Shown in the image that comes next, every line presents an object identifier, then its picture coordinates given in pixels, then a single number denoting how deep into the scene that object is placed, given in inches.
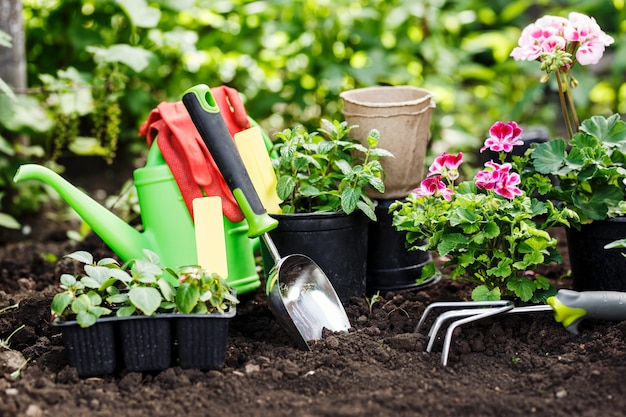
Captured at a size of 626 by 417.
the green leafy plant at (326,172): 91.3
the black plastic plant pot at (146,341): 75.9
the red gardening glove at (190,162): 93.6
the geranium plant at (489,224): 84.8
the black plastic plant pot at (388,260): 100.7
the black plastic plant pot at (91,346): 75.5
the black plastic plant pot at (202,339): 76.2
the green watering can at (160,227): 92.5
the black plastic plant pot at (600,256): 90.5
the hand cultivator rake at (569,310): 80.7
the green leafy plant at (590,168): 89.6
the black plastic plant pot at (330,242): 91.8
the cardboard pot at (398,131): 99.3
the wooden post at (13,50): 121.0
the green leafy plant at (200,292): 75.9
